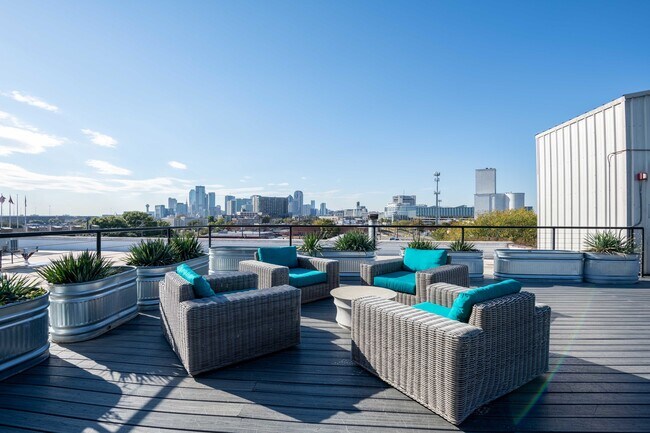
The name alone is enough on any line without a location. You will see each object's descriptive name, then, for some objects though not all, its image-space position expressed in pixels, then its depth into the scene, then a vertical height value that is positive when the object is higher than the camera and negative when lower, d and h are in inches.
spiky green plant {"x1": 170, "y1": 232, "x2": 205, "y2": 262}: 181.2 -16.1
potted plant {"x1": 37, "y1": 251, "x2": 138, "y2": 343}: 114.0 -28.3
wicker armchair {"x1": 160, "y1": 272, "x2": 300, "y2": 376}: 89.8 -31.9
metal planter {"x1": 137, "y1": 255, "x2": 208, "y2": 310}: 152.9 -30.8
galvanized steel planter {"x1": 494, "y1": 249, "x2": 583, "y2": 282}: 223.0 -33.1
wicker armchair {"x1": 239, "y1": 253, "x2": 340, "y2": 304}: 144.2 -26.5
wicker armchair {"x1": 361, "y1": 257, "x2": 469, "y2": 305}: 136.6 -26.4
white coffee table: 124.7 -30.6
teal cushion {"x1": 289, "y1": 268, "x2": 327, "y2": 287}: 159.2 -29.9
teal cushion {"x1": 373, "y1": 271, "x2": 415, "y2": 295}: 147.1 -30.1
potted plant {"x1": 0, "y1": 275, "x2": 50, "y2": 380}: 89.0 -30.8
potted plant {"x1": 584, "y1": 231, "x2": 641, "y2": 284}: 215.7 -30.2
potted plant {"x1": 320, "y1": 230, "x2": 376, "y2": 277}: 220.1 -24.4
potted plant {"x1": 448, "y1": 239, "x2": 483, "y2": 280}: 227.5 -29.9
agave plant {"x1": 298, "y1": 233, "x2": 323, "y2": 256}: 219.9 -18.3
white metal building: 227.1 +40.6
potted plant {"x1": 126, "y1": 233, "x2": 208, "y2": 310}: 153.8 -22.4
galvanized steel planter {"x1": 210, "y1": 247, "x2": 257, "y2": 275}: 217.0 -25.3
